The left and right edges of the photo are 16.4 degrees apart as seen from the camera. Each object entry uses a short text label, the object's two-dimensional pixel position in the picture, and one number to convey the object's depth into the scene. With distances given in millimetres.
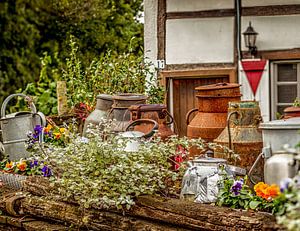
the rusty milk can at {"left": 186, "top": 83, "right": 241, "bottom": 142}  9883
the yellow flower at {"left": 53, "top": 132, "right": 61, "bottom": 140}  11639
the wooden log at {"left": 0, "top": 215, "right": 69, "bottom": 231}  9067
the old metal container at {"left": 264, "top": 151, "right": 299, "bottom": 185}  7055
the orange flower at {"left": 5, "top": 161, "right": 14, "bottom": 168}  11008
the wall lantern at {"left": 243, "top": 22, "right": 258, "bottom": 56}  13660
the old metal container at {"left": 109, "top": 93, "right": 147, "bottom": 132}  10401
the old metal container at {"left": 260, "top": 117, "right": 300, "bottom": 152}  7846
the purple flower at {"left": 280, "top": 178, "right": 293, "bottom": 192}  5379
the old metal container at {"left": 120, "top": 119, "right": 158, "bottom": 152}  8932
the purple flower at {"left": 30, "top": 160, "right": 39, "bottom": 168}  10466
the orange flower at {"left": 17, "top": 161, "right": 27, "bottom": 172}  10688
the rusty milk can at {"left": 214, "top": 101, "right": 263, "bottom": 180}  8962
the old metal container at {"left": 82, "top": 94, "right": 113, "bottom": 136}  11259
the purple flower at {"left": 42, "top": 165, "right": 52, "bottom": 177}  9928
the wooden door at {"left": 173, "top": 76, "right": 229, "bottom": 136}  14291
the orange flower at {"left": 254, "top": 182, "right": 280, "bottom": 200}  7129
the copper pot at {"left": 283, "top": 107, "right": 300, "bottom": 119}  9057
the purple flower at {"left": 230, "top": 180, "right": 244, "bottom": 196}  7646
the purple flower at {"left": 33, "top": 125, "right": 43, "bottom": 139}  10848
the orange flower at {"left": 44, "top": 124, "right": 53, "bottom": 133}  11905
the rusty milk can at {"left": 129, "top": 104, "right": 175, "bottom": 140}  9868
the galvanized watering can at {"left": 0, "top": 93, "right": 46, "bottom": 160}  11439
